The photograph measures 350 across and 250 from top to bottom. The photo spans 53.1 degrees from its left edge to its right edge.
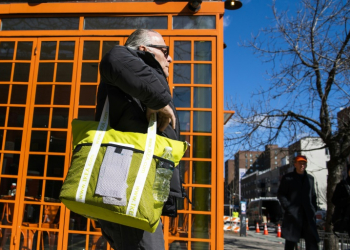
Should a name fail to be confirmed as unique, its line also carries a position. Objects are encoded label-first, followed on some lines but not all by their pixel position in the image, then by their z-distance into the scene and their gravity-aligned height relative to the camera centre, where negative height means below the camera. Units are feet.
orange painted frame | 15.87 +8.63
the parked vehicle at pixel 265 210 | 139.20 -5.37
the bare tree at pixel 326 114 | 30.86 +7.90
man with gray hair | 5.28 +1.48
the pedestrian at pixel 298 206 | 17.35 -0.40
